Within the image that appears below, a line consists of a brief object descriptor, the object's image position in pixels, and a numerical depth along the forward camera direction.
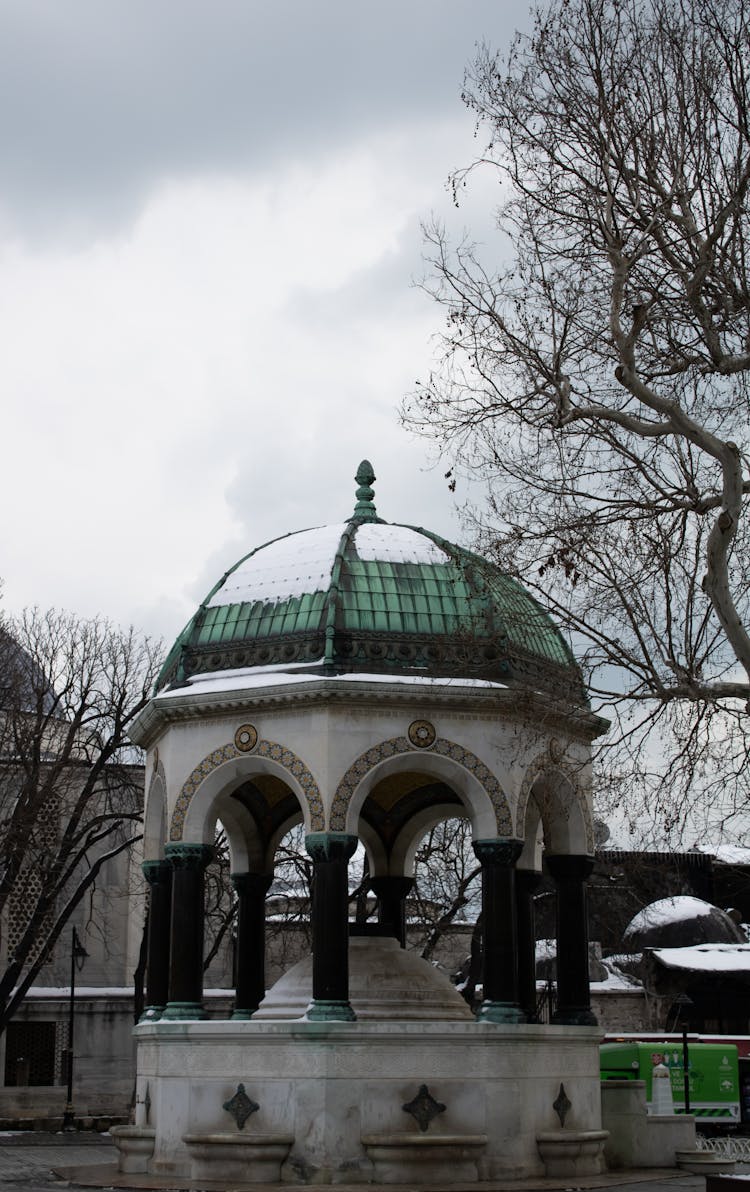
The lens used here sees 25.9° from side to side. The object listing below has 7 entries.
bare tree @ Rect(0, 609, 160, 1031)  28.80
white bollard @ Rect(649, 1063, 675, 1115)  20.67
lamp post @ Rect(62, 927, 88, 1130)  33.12
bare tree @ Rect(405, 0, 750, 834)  14.52
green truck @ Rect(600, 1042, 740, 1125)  30.67
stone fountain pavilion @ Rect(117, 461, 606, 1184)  16.66
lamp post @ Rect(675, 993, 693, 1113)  27.09
